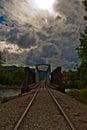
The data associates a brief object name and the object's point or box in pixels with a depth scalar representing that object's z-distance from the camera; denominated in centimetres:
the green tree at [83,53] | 2071
